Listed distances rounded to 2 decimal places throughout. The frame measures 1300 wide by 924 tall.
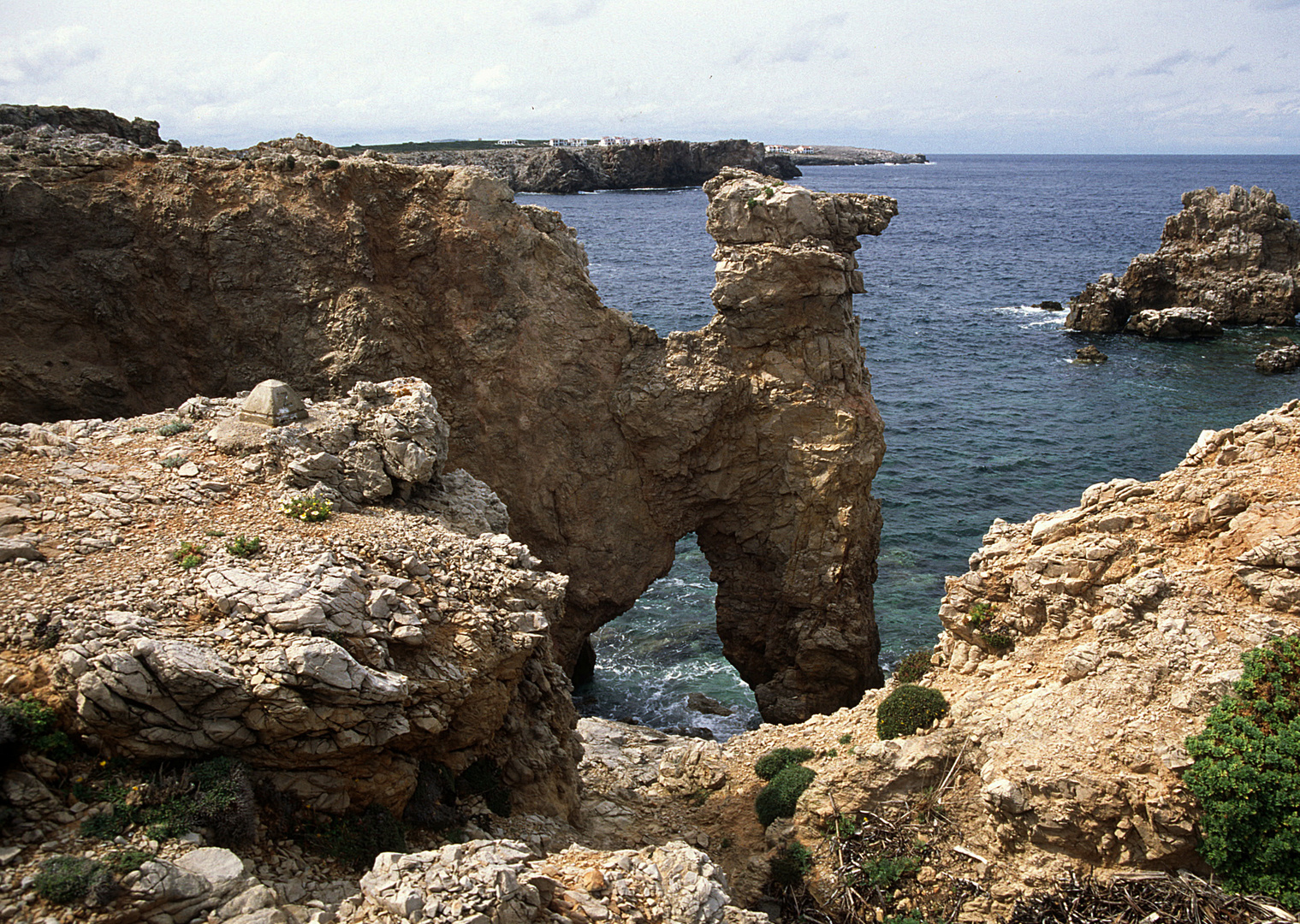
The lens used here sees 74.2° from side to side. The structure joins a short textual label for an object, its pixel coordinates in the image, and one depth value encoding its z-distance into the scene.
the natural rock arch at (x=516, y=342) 30.14
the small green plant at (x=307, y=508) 19.23
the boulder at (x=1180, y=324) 76.81
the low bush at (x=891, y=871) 18.64
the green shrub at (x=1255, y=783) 15.83
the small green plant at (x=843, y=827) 19.95
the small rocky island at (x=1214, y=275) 79.88
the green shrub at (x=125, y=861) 12.24
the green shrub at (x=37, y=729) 13.10
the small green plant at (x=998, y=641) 22.33
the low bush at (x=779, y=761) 23.59
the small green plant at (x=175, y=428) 22.00
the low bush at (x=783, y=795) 21.83
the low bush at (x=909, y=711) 21.52
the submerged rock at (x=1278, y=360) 67.44
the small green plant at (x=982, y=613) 22.59
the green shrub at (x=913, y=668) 24.61
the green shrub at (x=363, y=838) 15.30
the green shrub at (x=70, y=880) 11.55
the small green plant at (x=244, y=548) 17.11
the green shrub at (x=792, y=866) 19.84
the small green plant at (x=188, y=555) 16.55
